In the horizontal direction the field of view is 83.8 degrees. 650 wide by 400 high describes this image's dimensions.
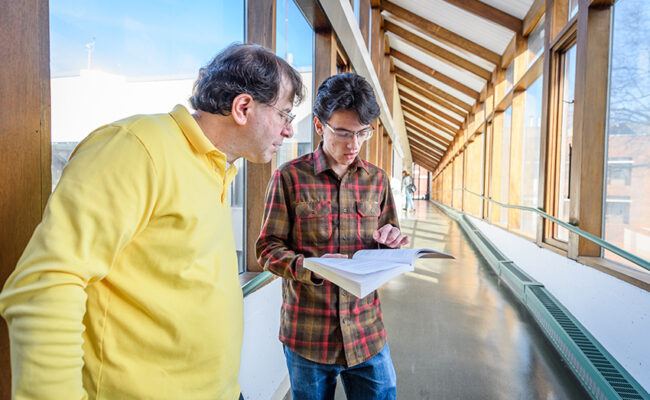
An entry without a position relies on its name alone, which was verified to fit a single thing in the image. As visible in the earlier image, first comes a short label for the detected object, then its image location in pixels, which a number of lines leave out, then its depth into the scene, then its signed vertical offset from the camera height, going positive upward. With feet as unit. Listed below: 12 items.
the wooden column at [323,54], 11.18 +4.15
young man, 4.16 -0.64
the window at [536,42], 18.34 +7.89
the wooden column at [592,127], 10.80 +1.94
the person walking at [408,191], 50.66 -0.33
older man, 1.76 -0.43
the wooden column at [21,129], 2.31 +0.35
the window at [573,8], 13.03 +6.80
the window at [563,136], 14.39 +2.29
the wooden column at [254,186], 6.86 +0.00
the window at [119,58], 3.48 +1.50
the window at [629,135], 9.16 +1.56
